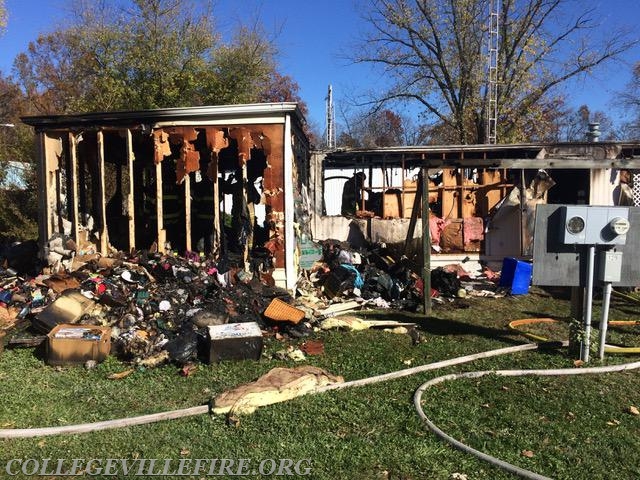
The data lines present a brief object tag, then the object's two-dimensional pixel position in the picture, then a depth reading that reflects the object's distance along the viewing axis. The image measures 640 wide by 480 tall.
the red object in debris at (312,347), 6.25
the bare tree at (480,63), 22.97
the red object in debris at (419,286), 9.27
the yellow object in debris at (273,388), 4.35
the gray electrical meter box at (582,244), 5.43
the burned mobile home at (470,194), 11.90
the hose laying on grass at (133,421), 3.92
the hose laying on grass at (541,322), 5.79
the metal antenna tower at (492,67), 21.72
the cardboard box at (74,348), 5.81
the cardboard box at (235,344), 5.76
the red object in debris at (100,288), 7.59
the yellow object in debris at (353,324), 7.30
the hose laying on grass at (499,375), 3.36
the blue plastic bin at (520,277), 10.01
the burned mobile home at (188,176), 8.76
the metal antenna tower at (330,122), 24.16
